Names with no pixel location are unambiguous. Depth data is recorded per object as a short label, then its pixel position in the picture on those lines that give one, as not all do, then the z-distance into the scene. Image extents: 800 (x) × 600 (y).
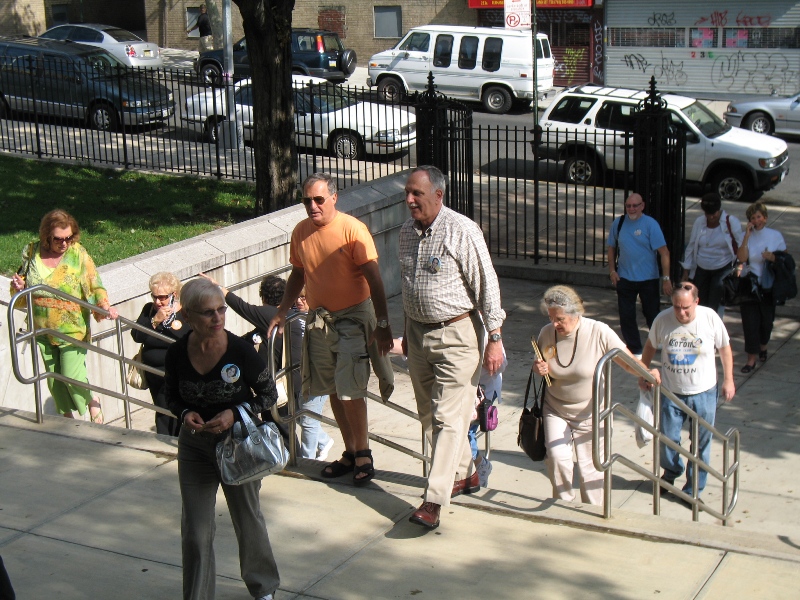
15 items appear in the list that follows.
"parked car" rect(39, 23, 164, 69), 30.61
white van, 26.16
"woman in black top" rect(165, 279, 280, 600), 4.30
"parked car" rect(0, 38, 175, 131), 15.56
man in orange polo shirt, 5.80
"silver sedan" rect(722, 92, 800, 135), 21.55
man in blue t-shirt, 9.77
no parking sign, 20.41
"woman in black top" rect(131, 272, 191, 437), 6.91
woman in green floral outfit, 7.15
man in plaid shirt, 5.33
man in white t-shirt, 7.09
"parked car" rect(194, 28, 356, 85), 28.98
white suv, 16.48
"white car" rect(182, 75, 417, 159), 15.69
